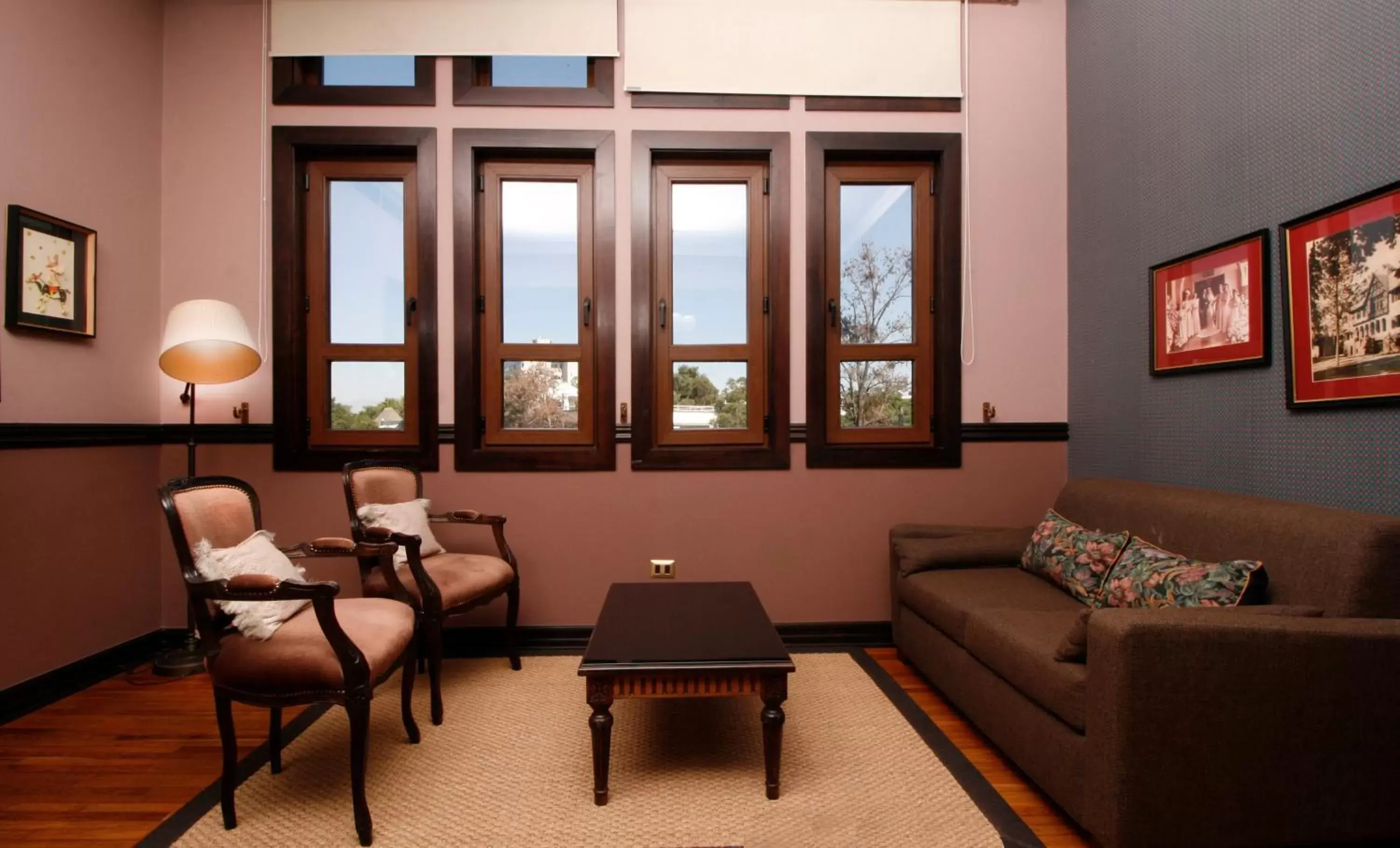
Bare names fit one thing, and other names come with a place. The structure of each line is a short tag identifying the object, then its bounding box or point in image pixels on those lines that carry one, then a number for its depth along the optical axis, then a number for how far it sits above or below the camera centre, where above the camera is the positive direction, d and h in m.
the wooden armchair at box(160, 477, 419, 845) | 1.80 -0.68
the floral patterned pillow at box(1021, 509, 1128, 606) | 2.43 -0.54
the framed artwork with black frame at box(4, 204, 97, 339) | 2.62 +0.68
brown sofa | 1.61 -0.77
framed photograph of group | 2.36 +0.50
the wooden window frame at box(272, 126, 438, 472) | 3.38 +0.77
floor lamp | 2.84 +0.36
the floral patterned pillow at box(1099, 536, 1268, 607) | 1.89 -0.50
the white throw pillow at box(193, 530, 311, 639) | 1.90 -0.46
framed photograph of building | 1.92 +0.42
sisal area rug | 1.86 -1.22
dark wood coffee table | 1.93 -0.75
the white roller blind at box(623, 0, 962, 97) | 3.40 +2.12
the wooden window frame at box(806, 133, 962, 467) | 3.47 +0.69
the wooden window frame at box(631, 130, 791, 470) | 3.43 +0.70
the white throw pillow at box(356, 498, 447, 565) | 2.86 -0.44
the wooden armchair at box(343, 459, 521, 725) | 2.53 -0.66
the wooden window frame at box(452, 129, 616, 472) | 3.40 +0.73
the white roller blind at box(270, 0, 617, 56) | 3.35 +2.18
